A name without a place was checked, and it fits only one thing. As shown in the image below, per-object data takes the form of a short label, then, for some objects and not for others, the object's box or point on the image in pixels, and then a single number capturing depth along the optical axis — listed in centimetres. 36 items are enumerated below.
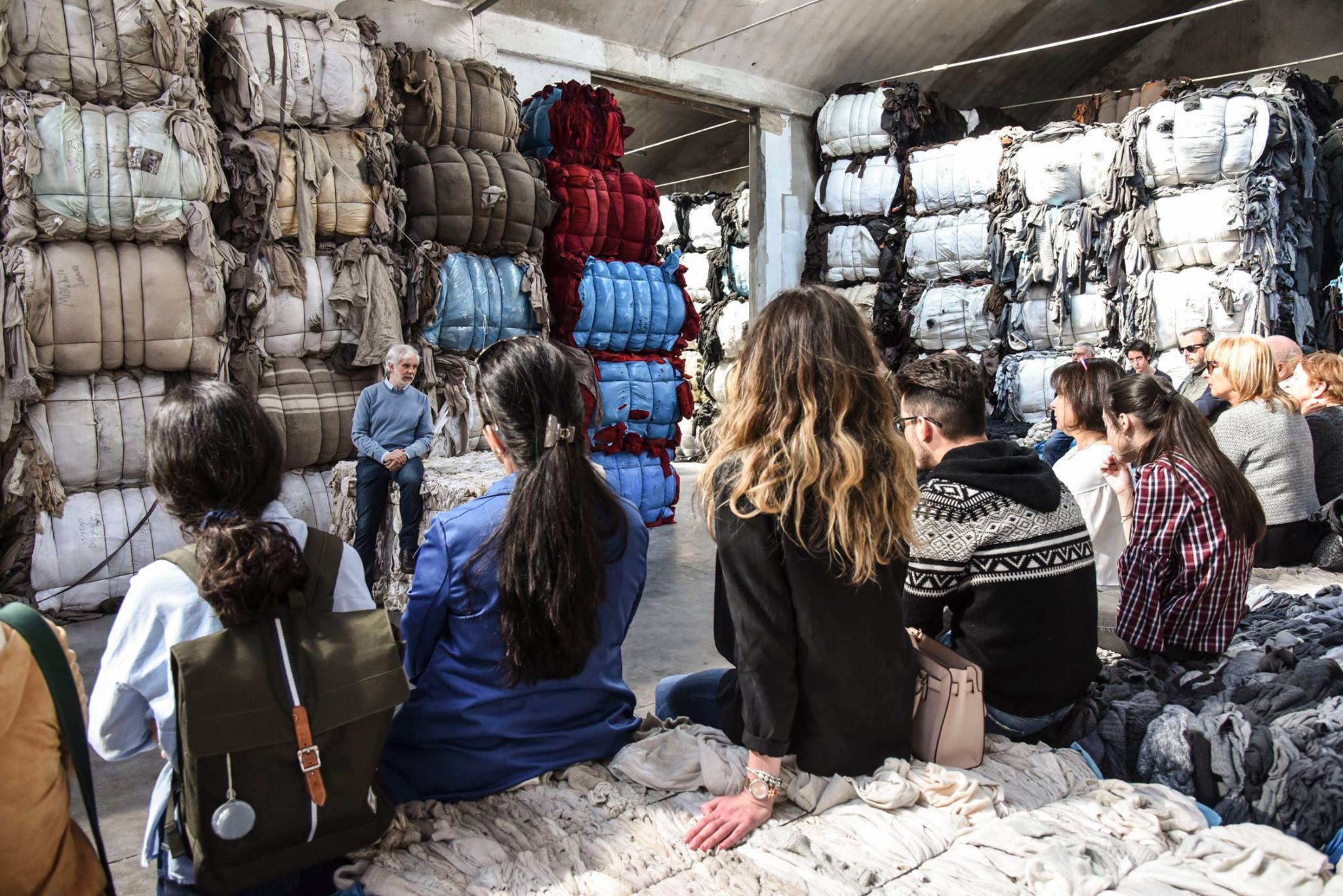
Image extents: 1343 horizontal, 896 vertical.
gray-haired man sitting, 514
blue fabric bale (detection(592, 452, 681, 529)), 688
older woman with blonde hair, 399
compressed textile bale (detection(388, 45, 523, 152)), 602
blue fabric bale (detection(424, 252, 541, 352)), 604
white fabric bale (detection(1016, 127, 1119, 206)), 773
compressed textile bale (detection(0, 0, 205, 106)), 465
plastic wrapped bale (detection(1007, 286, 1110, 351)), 797
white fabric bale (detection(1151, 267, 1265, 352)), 697
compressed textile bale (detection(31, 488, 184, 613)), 484
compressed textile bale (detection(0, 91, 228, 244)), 459
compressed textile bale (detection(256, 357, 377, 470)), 553
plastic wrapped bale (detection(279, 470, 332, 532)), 557
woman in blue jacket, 188
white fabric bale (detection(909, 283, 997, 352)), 887
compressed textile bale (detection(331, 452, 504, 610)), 491
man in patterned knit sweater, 218
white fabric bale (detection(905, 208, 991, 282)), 884
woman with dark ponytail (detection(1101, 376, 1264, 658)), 272
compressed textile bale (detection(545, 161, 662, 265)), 667
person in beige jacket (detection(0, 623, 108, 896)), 142
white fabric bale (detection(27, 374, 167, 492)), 492
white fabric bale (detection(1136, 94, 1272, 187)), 684
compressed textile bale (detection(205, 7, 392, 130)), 530
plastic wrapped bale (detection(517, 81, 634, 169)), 676
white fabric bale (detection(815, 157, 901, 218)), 955
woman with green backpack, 155
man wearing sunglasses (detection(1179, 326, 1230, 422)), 615
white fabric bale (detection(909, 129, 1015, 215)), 867
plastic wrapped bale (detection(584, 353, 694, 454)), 688
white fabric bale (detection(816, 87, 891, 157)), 955
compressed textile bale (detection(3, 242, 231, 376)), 476
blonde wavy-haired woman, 182
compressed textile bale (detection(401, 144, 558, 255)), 595
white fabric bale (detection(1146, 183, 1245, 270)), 700
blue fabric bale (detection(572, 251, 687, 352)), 676
